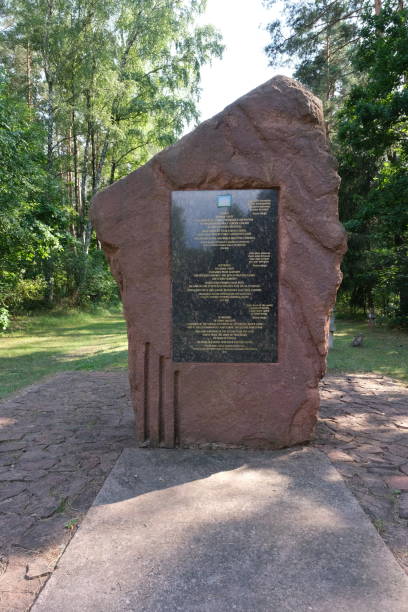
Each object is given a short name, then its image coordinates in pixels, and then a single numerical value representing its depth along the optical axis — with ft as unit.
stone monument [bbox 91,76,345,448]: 10.87
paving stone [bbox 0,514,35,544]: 7.55
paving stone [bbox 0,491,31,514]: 8.49
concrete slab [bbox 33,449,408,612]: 5.93
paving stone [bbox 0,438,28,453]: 11.76
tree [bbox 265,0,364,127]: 45.03
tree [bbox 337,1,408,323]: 35.63
